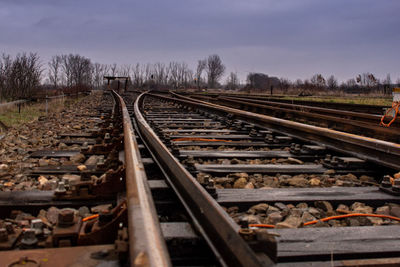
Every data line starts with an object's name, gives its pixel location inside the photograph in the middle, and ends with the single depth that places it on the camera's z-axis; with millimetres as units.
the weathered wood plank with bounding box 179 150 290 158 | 3833
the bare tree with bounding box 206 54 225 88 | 102000
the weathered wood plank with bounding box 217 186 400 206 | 2373
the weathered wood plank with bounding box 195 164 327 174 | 3213
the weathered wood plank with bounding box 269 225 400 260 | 1629
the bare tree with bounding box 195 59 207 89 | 101175
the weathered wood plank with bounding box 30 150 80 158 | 4121
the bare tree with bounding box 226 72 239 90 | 84250
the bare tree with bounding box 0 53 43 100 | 16188
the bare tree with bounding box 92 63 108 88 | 95225
